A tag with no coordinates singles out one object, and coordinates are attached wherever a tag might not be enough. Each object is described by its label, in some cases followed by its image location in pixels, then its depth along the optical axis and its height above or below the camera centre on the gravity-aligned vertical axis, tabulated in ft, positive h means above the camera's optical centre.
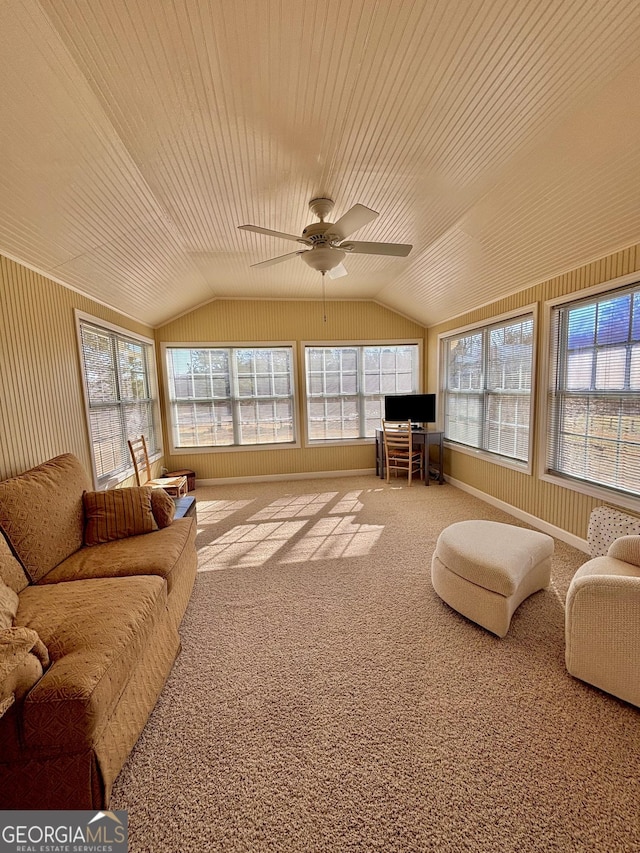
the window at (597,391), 8.75 -0.32
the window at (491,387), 12.48 -0.14
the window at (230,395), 17.74 -0.14
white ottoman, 6.70 -3.78
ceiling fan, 8.14 +3.55
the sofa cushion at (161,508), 8.41 -2.74
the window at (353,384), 18.76 +0.22
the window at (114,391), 11.31 +0.19
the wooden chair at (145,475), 13.52 -3.23
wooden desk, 17.22 -2.78
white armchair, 5.15 -3.87
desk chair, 17.12 -3.29
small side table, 16.87 -3.97
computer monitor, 17.48 -1.10
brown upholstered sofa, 3.76 -3.19
